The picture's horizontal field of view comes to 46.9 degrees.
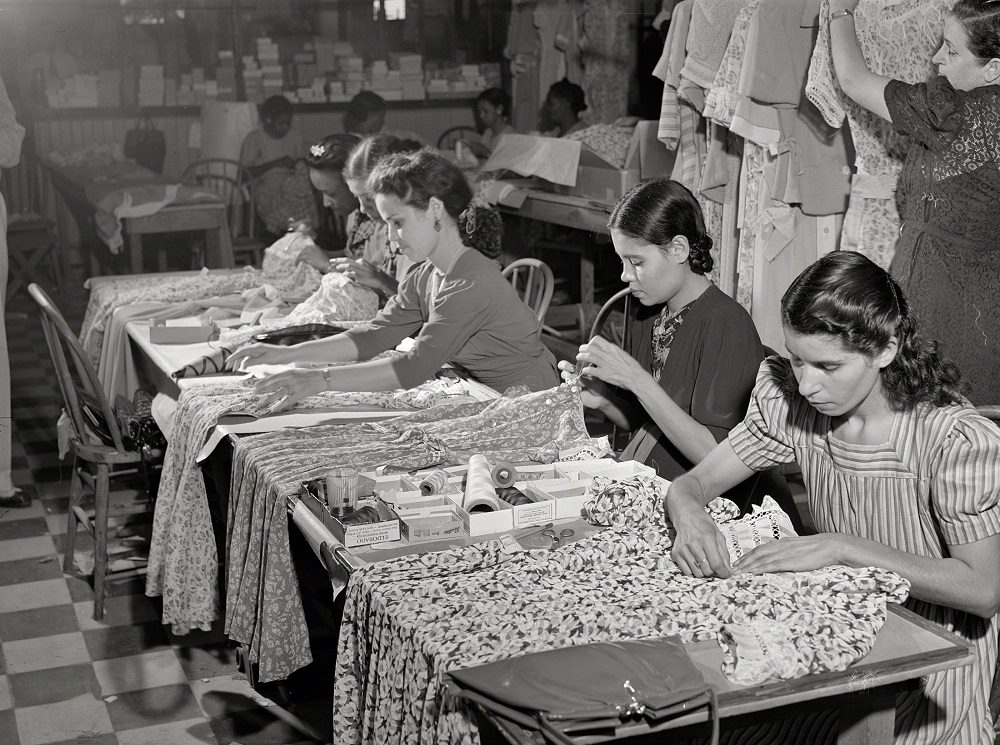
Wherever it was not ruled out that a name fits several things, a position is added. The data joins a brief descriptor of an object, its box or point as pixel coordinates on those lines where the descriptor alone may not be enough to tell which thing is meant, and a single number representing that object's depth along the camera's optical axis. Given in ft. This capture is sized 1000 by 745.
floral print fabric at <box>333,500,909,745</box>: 5.58
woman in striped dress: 6.26
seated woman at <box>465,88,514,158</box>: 29.35
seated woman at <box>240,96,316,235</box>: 29.32
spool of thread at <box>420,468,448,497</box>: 8.04
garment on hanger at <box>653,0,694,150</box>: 15.90
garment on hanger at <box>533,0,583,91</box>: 30.48
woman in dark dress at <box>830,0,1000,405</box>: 10.10
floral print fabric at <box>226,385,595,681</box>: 8.91
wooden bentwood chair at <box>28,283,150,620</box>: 12.38
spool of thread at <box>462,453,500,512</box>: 7.55
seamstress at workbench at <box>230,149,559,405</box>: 11.19
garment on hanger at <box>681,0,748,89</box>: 15.07
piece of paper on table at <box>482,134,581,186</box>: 22.15
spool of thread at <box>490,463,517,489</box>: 8.07
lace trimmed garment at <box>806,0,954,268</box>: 12.10
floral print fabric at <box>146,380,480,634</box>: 10.80
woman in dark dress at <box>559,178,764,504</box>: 9.04
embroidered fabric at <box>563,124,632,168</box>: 21.74
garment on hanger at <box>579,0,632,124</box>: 26.48
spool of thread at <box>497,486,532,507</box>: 7.78
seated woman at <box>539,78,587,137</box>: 26.73
